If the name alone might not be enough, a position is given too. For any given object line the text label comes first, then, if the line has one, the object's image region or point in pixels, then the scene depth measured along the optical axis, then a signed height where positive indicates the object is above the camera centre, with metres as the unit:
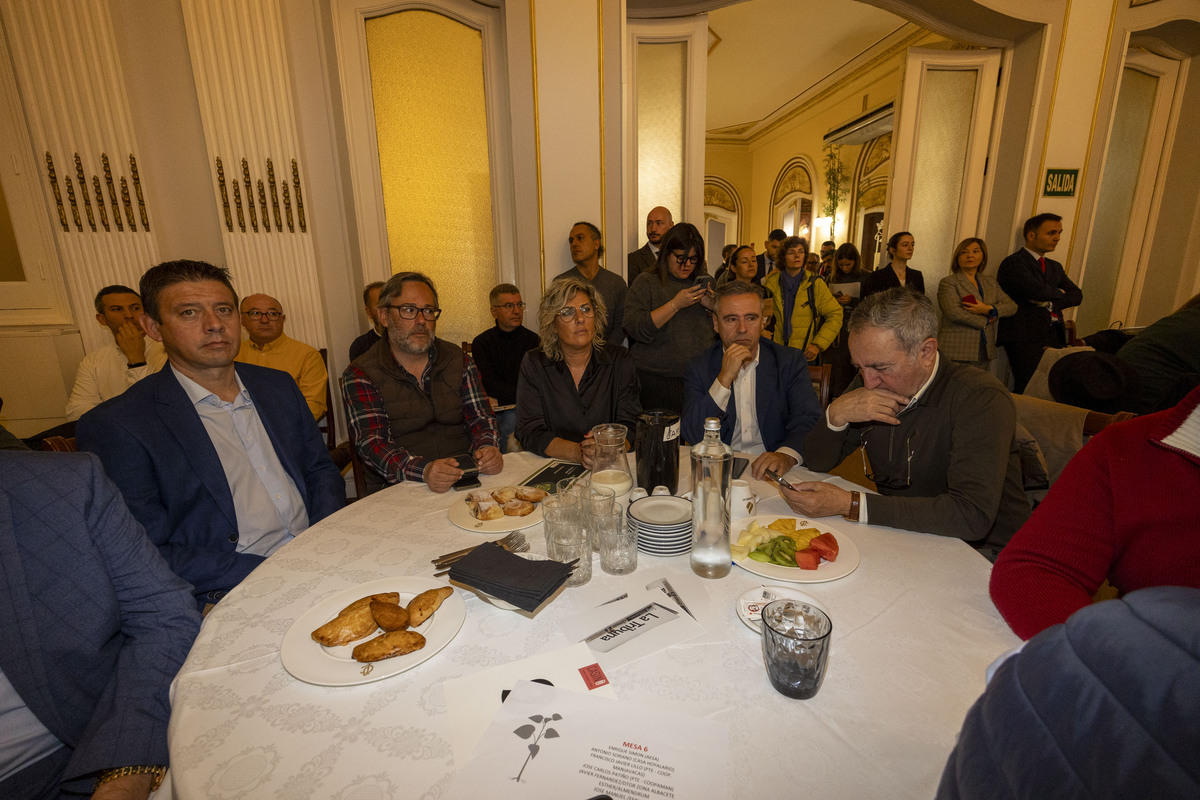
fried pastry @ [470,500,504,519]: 1.50 -0.70
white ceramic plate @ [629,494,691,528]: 1.27 -0.63
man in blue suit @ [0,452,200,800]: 0.97 -0.75
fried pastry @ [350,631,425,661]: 0.93 -0.68
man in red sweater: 0.99 -0.55
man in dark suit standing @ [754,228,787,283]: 6.29 +0.05
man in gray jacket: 1.40 -0.55
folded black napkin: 1.04 -0.64
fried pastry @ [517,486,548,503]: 1.58 -0.69
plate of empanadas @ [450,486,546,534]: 1.46 -0.71
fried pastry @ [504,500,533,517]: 1.50 -0.70
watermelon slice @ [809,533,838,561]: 1.21 -0.66
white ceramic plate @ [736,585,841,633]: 1.01 -0.69
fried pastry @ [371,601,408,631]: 1.00 -0.67
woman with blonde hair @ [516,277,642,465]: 2.40 -0.51
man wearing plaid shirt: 2.28 -0.58
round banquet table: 0.73 -0.71
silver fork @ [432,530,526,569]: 1.26 -0.71
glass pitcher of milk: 1.47 -0.57
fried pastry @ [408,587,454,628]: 1.02 -0.67
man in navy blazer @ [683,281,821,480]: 2.26 -0.57
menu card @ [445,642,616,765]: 0.81 -0.71
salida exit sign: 5.45 +0.81
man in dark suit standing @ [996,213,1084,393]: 4.99 -0.35
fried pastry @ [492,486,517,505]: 1.57 -0.69
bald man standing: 4.20 +0.26
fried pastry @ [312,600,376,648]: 0.97 -0.68
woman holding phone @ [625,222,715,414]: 3.40 -0.35
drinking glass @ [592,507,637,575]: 1.20 -0.64
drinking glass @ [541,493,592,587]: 1.19 -0.63
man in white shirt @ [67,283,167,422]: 3.24 -0.54
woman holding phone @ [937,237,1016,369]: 4.95 -0.45
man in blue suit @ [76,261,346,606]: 1.59 -0.57
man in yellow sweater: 3.48 -0.54
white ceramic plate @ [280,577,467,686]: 0.89 -0.70
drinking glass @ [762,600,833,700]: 0.82 -0.64
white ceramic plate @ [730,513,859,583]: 1.14 -0.69
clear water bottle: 1.13 -0.53
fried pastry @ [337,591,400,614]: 1.04 -0.67
